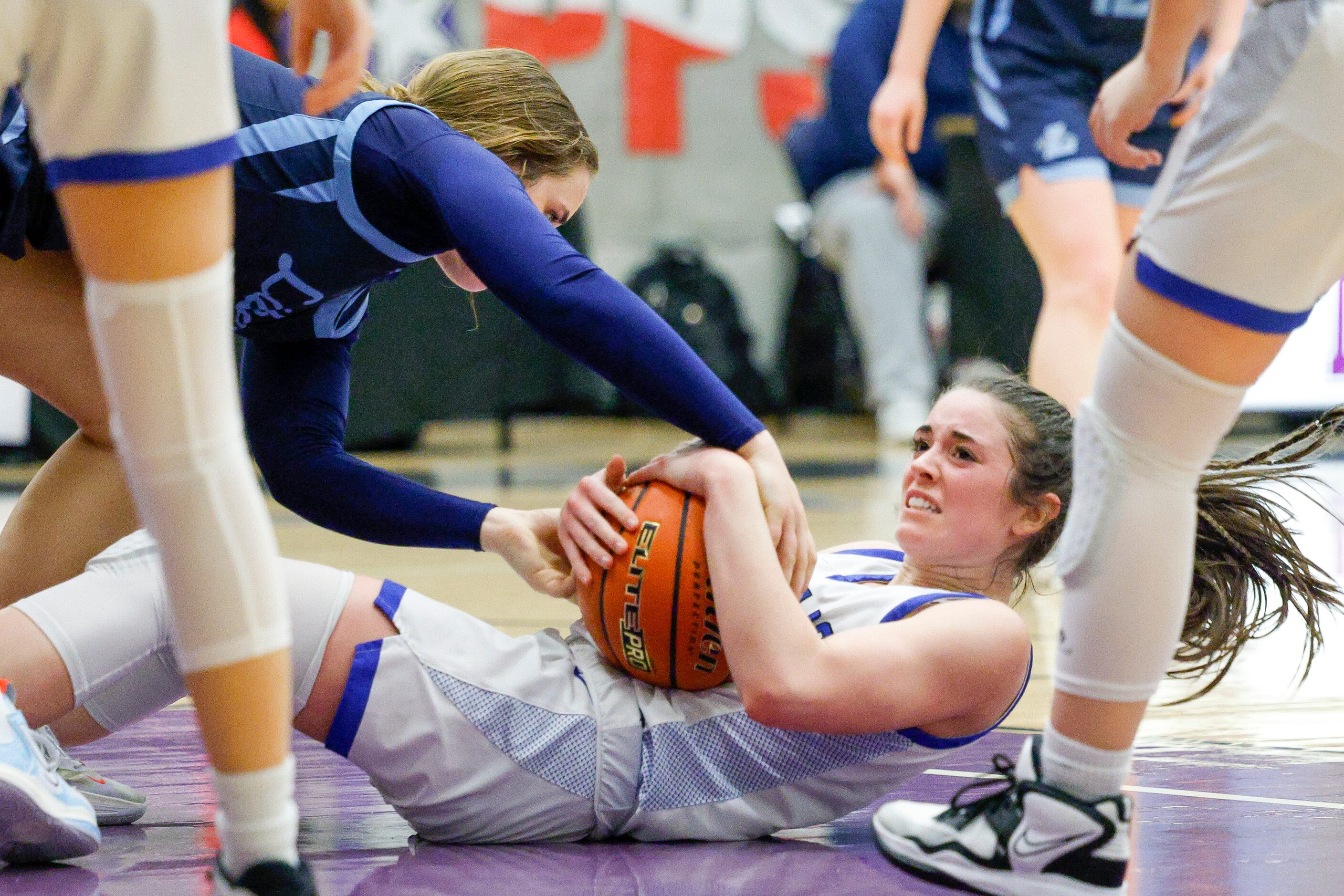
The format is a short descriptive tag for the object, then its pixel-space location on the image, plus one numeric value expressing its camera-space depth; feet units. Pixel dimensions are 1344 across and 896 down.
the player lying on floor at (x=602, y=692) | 15.32
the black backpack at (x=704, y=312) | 56.37
